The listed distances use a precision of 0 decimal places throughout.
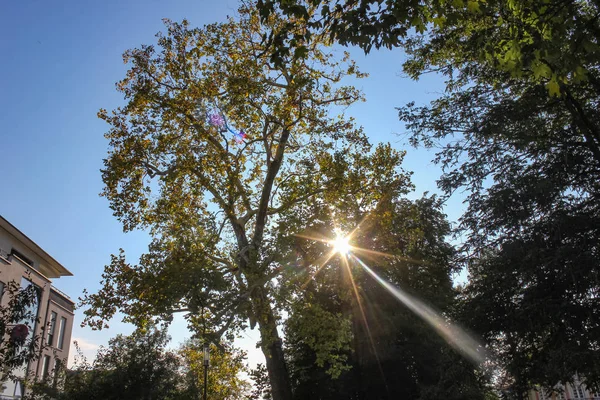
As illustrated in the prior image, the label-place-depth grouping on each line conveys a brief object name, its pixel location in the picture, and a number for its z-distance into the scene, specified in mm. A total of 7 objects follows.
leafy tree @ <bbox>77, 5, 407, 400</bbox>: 15500
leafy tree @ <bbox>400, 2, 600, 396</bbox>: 13305
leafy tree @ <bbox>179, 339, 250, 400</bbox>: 17884
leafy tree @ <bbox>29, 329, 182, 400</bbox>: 15898
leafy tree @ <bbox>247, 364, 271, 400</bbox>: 24953
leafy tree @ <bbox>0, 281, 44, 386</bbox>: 10734
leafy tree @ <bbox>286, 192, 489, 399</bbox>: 17484
